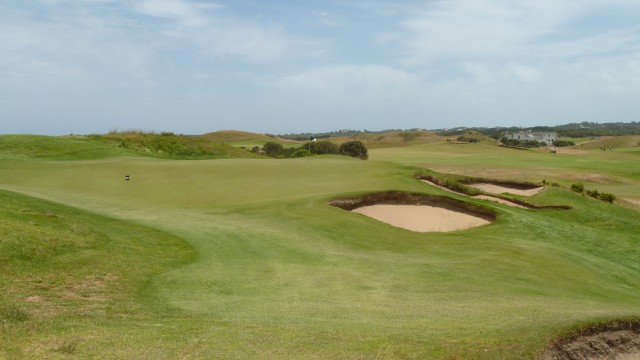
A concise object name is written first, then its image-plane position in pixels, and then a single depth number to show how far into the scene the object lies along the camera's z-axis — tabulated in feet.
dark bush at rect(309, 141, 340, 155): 261.65
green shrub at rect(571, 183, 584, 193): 122.37
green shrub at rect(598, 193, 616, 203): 121.90
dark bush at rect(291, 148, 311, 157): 245.24
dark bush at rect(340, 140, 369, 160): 278.46
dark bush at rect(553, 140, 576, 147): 565.78
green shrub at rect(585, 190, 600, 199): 122.10
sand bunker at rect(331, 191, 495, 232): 81.66
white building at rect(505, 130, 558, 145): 645.83
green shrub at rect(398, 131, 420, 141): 556.68
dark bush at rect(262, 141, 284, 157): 295.38
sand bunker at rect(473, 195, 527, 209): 101.49
